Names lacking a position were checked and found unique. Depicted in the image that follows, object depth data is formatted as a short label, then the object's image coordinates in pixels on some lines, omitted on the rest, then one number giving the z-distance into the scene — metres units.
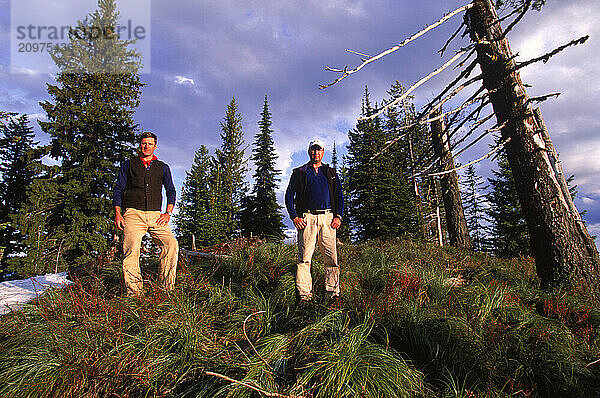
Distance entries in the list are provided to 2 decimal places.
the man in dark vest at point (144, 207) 4.11
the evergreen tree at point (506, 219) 18.31
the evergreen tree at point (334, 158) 44.66
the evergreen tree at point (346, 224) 24.31
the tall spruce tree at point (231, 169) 25.06
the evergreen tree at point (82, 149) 13.88
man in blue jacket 3.98
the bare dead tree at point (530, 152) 4.62
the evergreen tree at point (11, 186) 17.98
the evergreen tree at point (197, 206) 23.08
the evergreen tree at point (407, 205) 19.84
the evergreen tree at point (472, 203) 28.16
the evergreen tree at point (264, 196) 24.20
